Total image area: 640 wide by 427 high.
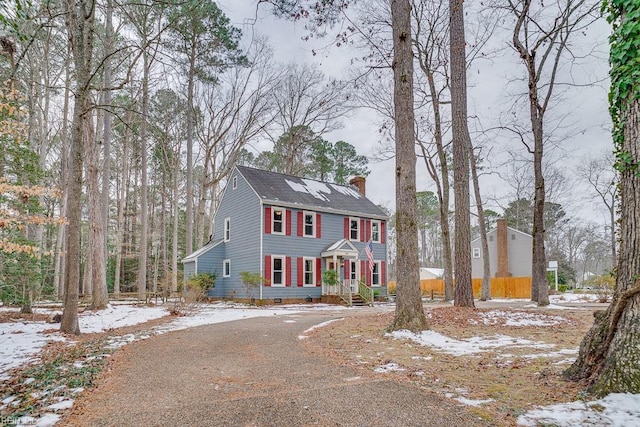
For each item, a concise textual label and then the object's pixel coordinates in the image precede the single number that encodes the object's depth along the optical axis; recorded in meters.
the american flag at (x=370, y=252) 17.54
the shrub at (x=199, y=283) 12.68
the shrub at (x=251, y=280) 17.03
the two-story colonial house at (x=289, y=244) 18.17
